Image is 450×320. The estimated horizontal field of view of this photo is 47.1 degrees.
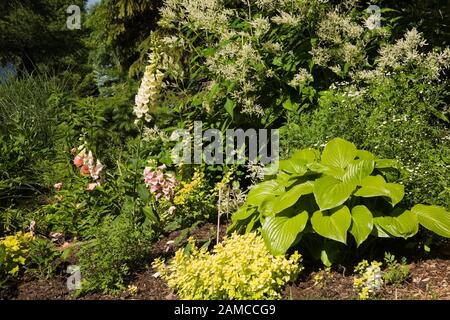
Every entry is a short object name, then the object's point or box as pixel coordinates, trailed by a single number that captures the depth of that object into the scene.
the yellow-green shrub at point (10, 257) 3.40
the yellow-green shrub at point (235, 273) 2.76
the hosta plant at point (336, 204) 2.89
